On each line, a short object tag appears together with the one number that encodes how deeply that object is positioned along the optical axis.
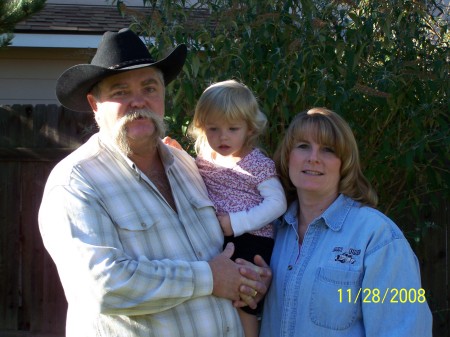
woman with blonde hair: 2.68
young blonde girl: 3.24
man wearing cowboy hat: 2.59
